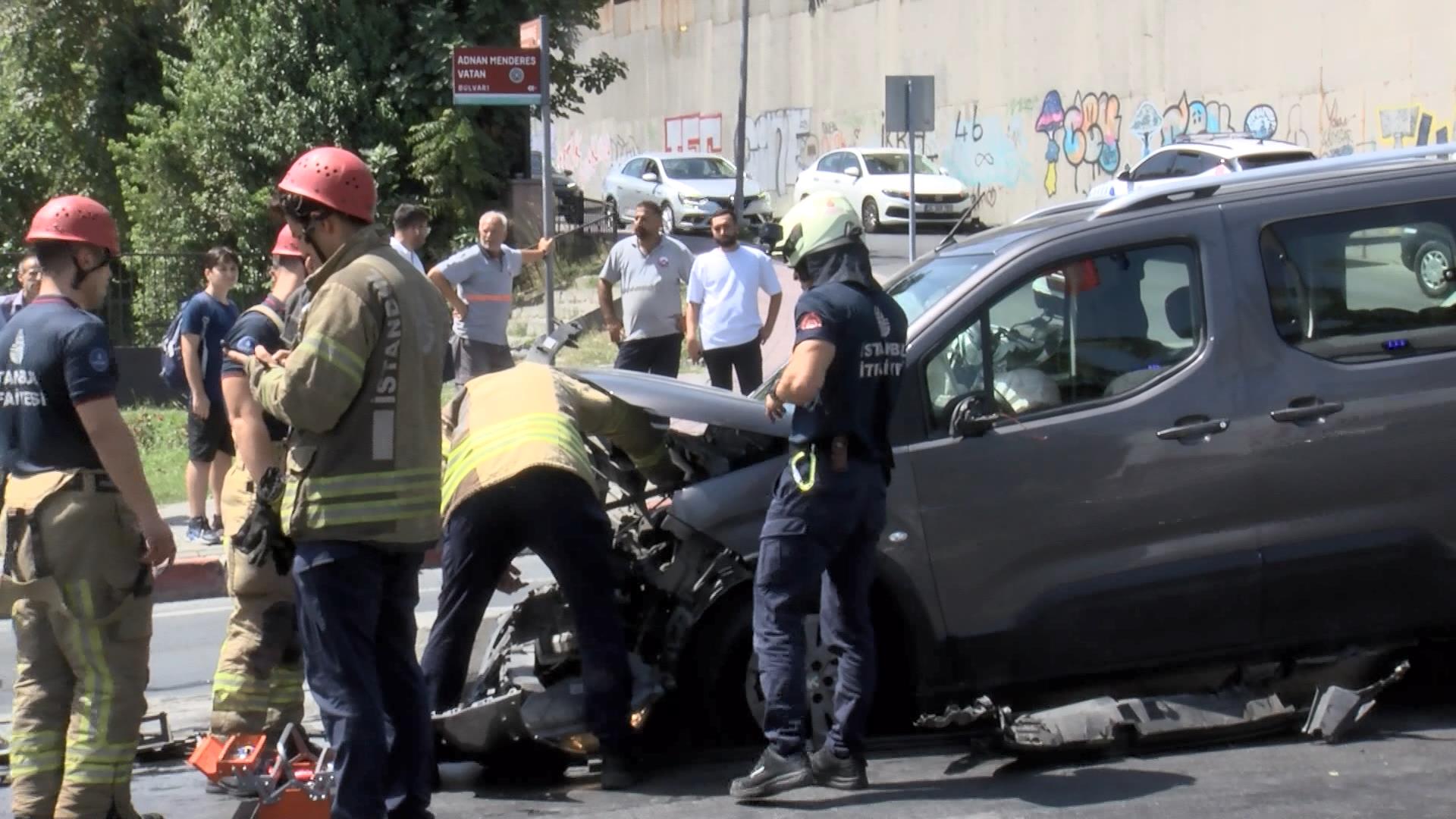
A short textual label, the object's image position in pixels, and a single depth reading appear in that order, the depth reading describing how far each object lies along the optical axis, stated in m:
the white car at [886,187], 30.05
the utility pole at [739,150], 28.52
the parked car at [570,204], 30.78
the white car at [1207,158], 21.94
